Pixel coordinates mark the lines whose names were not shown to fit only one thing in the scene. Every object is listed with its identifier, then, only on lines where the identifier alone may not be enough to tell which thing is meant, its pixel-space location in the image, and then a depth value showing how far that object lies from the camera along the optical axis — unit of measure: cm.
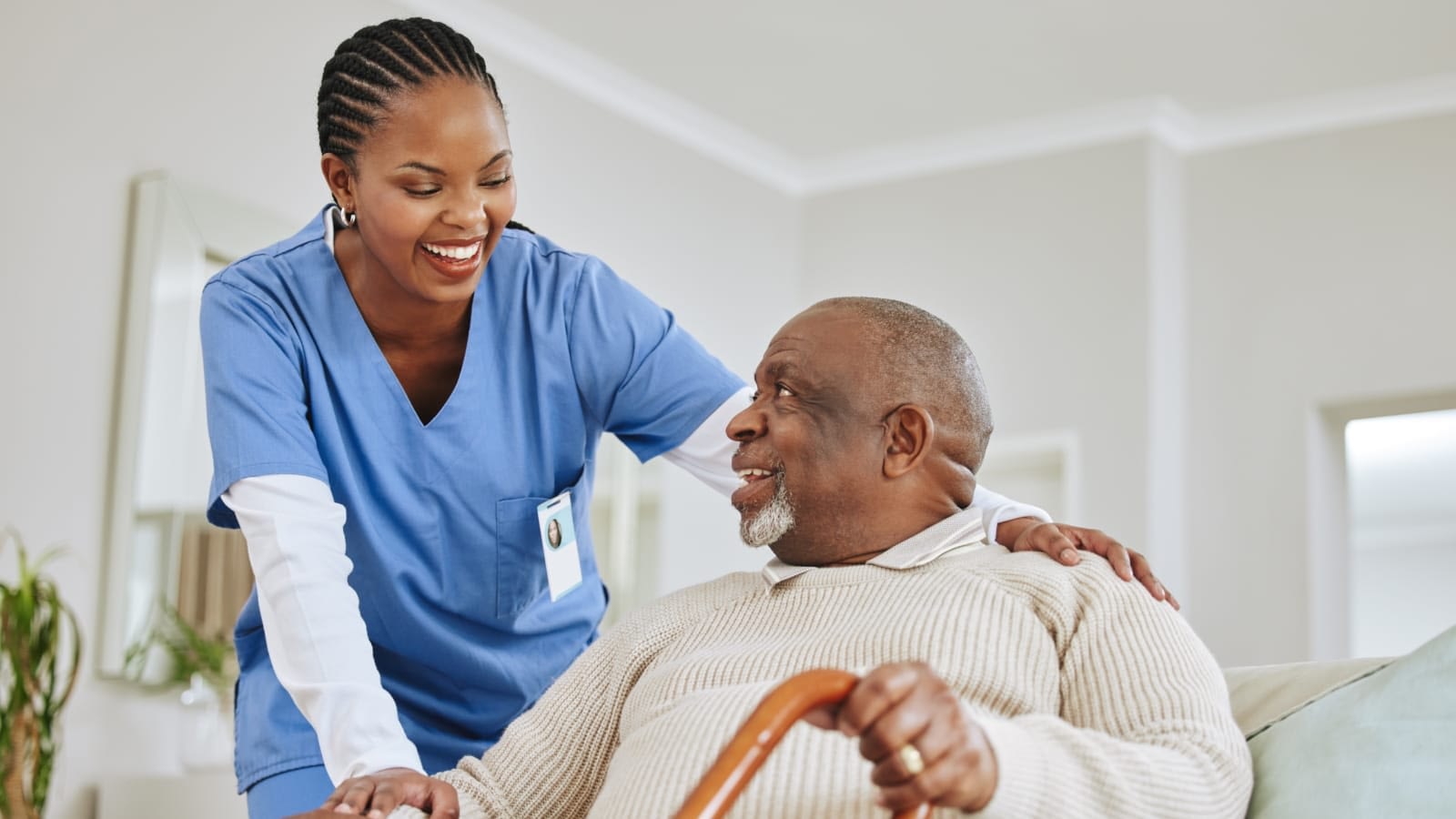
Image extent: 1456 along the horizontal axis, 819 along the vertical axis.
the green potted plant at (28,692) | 279
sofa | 115
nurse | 146
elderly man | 102
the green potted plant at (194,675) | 336
